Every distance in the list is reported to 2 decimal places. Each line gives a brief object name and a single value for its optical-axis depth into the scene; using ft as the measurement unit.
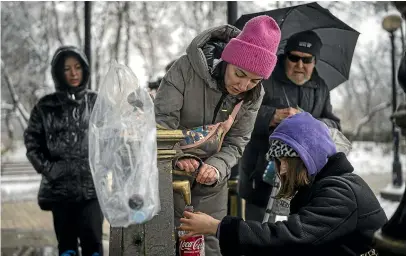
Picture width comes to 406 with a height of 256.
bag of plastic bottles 6.38
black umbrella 13.65
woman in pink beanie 9.46
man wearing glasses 12.96
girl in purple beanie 7.72
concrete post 7.38
